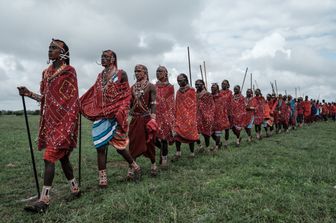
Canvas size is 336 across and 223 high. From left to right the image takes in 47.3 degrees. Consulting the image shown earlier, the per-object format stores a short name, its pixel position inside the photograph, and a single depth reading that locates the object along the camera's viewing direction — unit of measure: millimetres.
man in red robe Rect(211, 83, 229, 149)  11555
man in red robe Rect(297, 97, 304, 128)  25234
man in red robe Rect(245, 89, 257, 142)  14117
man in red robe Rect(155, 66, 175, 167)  8539
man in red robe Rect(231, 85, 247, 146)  13039
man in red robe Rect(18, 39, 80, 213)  5410
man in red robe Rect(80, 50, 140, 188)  6230
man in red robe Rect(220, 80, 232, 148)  11977
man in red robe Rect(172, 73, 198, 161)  9406
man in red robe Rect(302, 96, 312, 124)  26492
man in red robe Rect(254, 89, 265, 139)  15886
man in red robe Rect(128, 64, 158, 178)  7309
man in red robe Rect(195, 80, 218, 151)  10852
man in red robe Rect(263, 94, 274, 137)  17239
